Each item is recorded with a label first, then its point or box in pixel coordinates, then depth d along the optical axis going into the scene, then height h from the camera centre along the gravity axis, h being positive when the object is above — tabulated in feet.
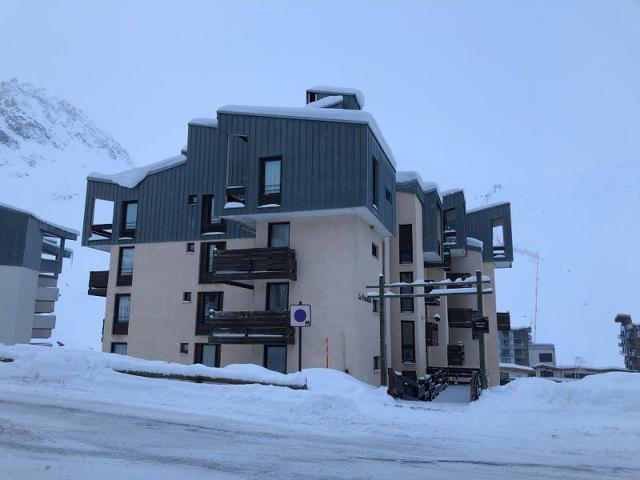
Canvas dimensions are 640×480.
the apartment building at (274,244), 81.35 +13.76
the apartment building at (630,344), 240.12 -9.59
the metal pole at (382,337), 70.64 -2.38
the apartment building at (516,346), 299.38 -14.18
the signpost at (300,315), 60.29 +0.34
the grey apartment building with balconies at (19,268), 145.59 +12.80
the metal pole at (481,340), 64.49 -2.39
